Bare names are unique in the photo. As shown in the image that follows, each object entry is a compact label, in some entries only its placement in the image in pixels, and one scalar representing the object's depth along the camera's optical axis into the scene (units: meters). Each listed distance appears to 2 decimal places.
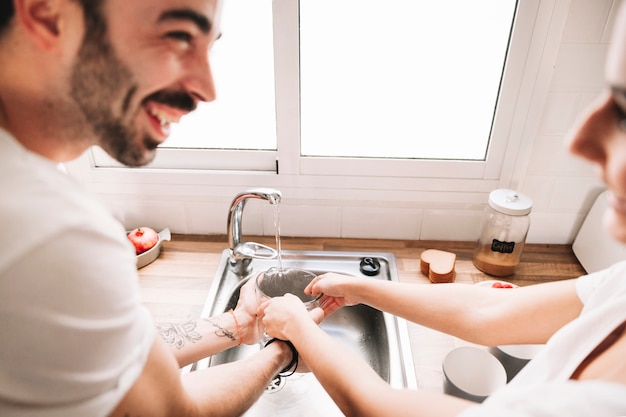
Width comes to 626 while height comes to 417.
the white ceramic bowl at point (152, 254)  1.14
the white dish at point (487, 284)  0.96
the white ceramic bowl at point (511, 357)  0.80
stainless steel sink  0.88
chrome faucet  1.07
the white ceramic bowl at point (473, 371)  0.74
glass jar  1.08
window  1.02
